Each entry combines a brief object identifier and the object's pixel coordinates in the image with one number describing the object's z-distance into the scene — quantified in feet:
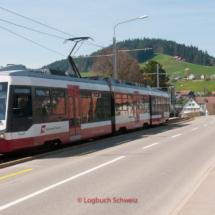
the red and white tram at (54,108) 35.04
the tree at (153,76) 257.75
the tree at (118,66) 171.12
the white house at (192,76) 520.75
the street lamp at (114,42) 77.65
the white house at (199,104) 448.65
